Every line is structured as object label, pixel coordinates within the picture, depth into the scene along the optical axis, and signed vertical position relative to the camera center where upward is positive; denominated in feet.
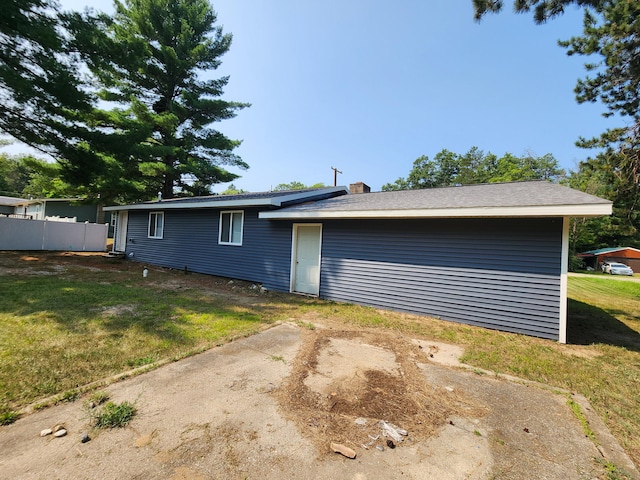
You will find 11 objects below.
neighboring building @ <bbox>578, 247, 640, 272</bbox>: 107.24 +1.21
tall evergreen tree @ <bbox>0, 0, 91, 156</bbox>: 24.77 +15.09
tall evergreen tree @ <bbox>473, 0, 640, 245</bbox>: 20.77 +15.64
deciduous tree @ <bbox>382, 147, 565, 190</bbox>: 124.91 +43.23
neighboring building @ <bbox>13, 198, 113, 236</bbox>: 75.82 +5.48
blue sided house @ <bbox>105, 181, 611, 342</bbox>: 16.79 -0.04
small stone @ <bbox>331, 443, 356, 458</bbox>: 6.70 -5.16
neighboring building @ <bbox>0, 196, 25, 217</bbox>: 88.64 +7.42
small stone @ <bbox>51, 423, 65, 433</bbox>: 7.09 -5.25
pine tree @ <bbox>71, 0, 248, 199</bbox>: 49.24 +26.66
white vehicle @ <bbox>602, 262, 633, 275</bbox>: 92.02 -3.25
